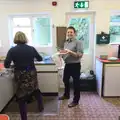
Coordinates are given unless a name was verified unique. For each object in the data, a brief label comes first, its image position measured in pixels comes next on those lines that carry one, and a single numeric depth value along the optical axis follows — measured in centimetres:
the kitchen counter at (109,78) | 317
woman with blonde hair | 221
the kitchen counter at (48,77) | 325
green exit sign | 346
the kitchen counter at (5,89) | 250
